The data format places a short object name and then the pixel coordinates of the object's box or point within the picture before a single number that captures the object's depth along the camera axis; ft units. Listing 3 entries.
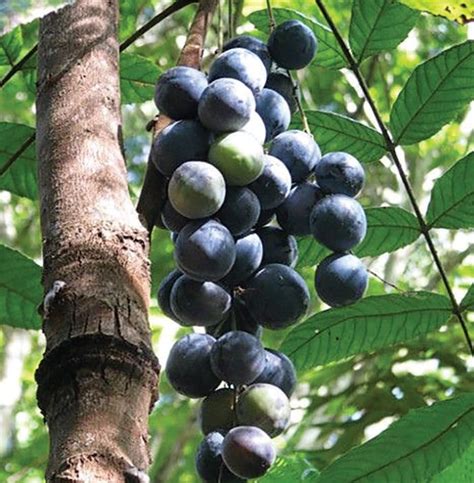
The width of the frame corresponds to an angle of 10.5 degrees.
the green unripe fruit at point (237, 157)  5.49
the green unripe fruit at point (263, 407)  5.46
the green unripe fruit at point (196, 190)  5.41
